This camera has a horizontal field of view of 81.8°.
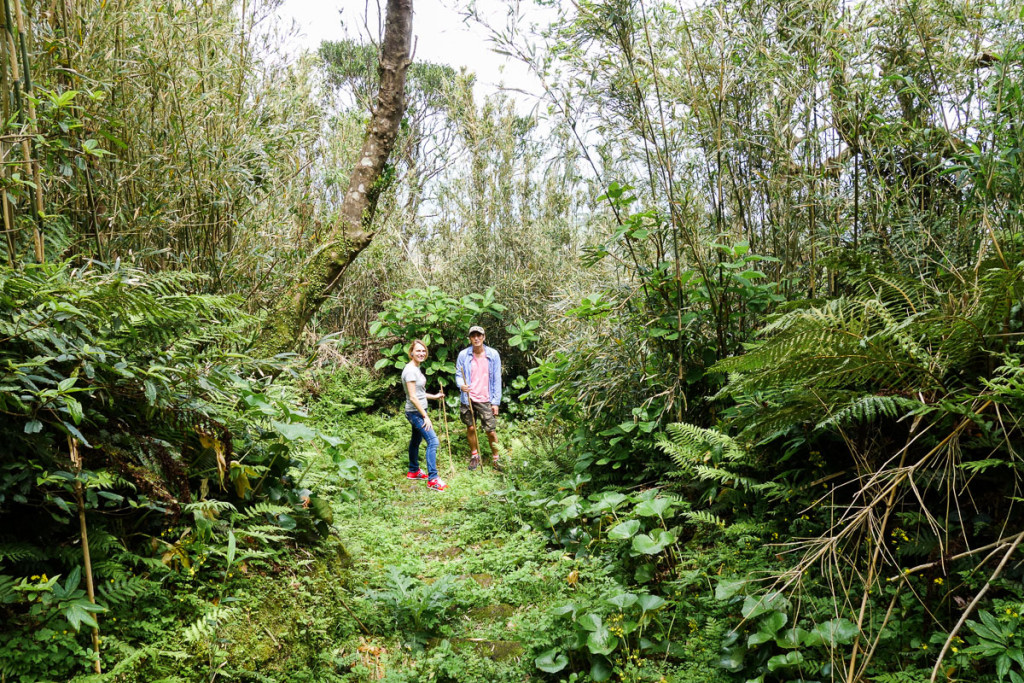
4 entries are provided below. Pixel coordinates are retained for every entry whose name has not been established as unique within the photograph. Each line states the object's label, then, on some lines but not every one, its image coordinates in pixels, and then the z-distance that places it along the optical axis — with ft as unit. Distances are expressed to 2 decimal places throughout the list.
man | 25.72
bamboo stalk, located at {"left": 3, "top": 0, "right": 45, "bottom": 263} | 7.80
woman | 21.94
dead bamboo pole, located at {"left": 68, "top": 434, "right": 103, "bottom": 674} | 6.96
